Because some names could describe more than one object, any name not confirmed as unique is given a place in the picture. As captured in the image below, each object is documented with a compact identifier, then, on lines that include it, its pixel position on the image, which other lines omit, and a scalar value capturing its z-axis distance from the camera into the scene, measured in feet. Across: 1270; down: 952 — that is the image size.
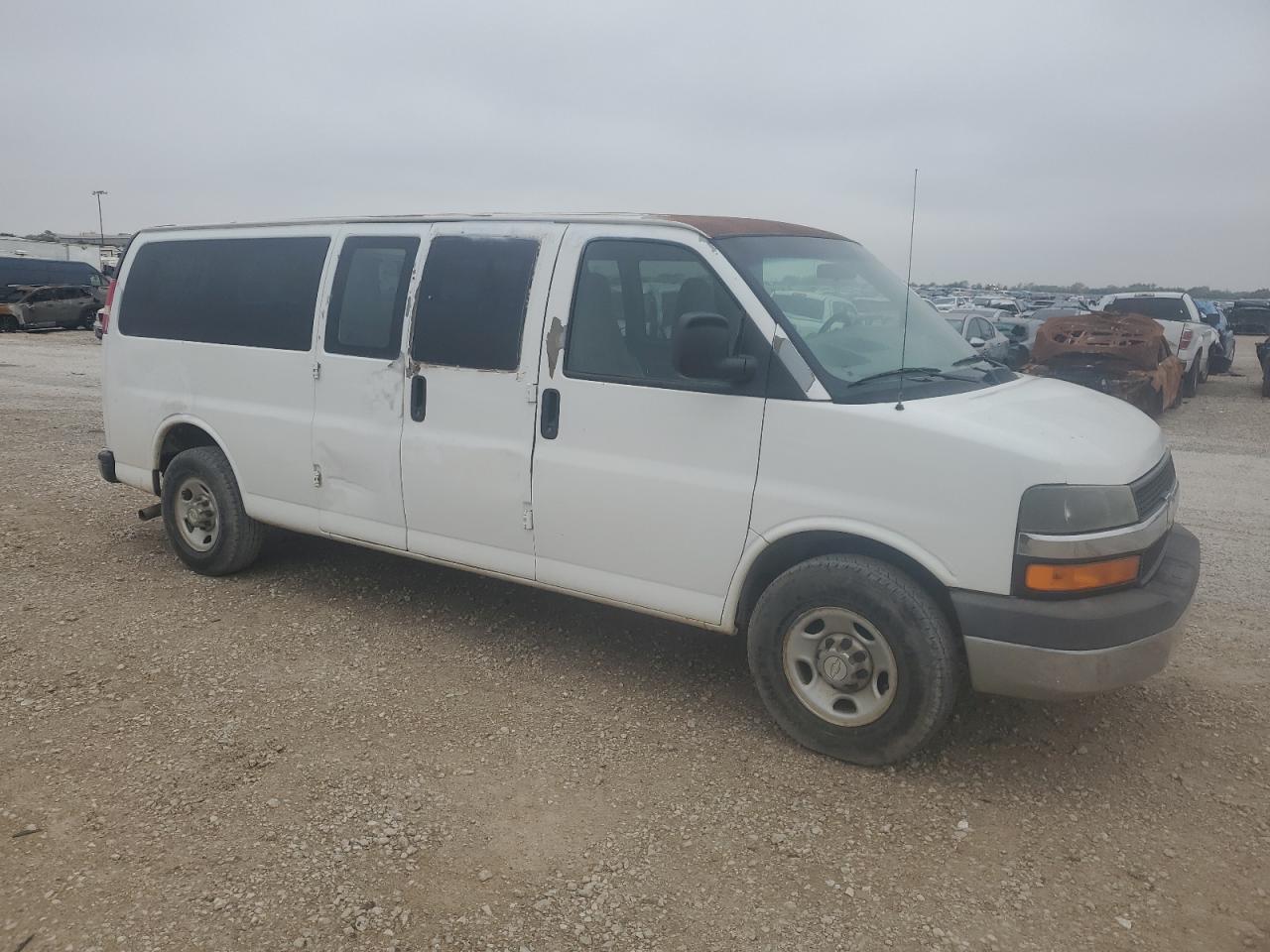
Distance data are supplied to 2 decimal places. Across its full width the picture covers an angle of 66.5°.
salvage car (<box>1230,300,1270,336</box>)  128.06
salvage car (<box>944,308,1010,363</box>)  56.18
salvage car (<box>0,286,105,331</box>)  90.99
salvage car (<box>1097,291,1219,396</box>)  53.31
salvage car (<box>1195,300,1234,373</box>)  65.98
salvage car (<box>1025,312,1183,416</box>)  42.06
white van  11.40
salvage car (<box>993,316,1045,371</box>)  68.28
